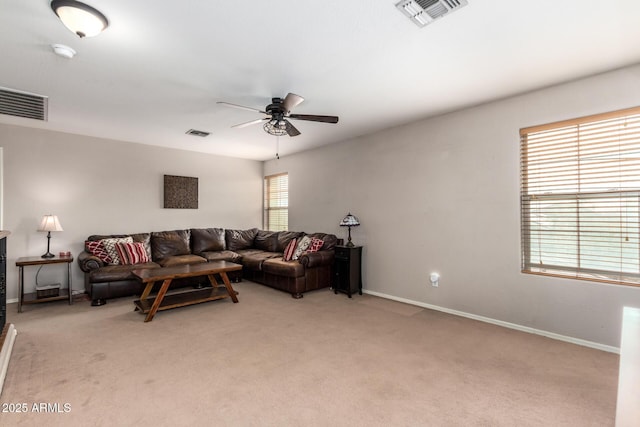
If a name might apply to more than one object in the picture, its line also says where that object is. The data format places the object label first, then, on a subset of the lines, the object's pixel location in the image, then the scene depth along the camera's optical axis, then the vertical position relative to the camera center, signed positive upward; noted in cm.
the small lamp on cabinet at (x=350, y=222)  478 -9
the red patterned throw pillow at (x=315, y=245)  499 -47
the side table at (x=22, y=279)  392 -81
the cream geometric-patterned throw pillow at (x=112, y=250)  465 -51
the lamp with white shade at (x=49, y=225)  427 -13
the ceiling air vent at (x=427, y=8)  189 +130
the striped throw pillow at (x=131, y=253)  471 -58
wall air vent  325 +125
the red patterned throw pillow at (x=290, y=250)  511 -57
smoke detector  236 +128
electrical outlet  399 -81
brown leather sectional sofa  428 -71
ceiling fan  301 +104
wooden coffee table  362 -96
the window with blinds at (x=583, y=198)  276 +18
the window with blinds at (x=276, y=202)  674 +32
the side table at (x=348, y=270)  469 -83
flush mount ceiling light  186 +124
